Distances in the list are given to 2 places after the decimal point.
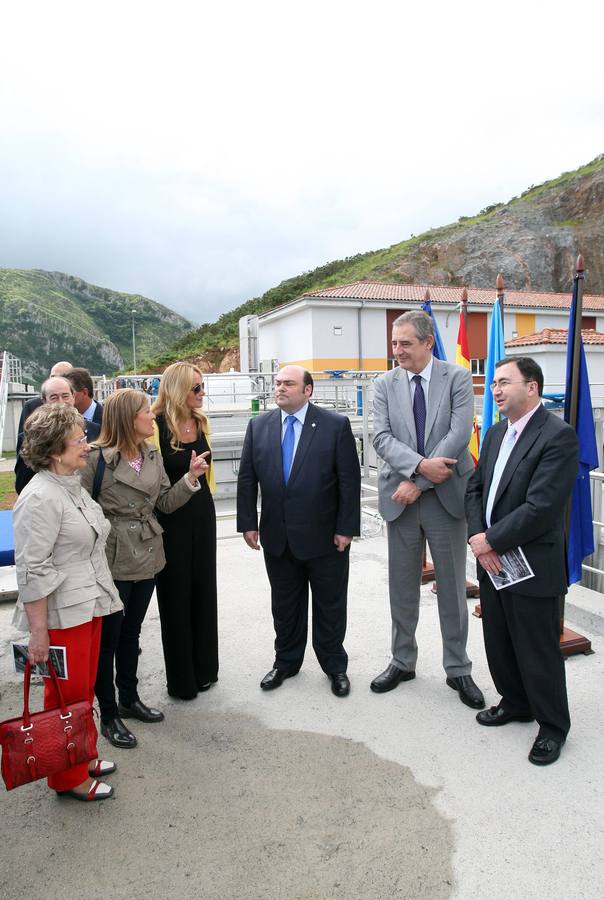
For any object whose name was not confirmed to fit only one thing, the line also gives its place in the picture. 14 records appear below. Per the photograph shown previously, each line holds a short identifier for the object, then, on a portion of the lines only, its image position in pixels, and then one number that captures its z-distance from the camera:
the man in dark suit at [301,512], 3.36
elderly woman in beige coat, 2.31
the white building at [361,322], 32.47
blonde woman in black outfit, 3.29
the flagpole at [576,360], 3.62
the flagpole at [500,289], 4.23
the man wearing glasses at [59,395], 3.53
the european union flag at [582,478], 3.63
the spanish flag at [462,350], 5.23
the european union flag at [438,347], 4.90
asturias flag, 4.62
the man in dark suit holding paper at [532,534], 2.69
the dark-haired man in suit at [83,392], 3.93
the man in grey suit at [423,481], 3.29
